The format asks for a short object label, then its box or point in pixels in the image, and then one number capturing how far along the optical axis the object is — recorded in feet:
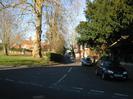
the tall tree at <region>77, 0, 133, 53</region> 42.46
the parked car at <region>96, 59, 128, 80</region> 30.48
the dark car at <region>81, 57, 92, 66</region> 67.44
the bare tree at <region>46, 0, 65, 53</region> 59.89
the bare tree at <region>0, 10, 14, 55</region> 60.90
